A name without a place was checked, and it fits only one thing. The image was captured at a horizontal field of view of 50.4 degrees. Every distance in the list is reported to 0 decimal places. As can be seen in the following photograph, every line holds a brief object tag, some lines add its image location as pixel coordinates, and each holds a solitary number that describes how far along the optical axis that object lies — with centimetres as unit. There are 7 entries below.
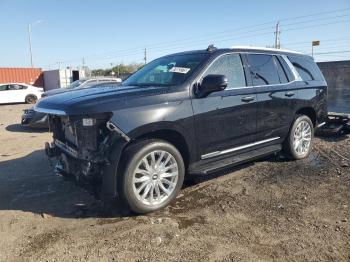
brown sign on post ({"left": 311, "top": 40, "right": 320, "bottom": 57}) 2522
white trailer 3203
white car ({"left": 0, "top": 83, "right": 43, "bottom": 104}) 2284
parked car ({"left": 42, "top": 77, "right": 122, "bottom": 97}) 1563
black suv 397
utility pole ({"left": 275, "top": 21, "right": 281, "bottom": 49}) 4006
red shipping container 3206
